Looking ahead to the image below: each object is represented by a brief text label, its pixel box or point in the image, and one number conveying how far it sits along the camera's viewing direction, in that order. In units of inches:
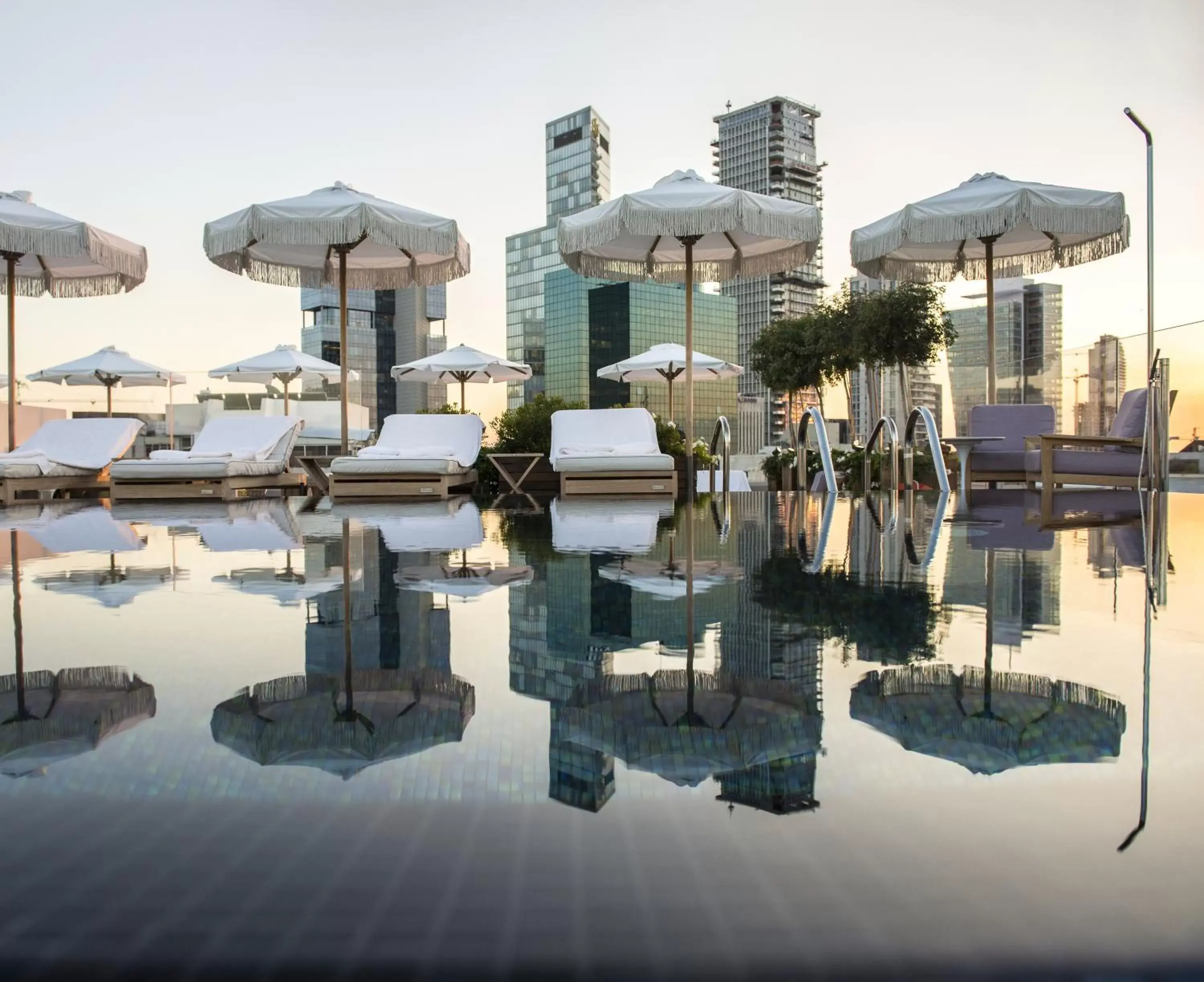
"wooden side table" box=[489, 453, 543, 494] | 345.7
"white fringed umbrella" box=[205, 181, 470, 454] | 290.5
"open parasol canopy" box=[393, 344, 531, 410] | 516.4
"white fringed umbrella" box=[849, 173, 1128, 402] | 303.6
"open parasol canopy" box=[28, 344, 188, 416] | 538.9
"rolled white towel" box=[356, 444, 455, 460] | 306.2
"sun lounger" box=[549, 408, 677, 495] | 296.5
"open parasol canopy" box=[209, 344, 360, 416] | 563.8
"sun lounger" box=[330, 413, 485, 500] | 297.3
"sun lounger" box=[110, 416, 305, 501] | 301.6
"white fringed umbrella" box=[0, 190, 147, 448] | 301.7
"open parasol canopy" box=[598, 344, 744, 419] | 529.7
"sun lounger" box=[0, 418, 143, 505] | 325.4
